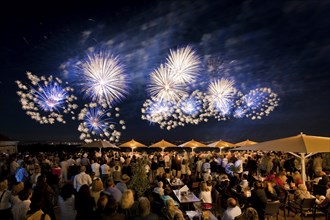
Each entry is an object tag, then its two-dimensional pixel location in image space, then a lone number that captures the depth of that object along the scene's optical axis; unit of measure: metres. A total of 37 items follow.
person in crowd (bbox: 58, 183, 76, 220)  6.16
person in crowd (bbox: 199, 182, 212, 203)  8.38
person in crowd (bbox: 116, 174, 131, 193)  8.14
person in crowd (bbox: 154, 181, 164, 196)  8.22
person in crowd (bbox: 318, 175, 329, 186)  9.22
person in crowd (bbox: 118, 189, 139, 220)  6.12
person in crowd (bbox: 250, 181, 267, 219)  7.51
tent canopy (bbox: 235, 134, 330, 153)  7.49
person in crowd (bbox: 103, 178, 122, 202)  7.24
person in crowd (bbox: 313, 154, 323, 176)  13.88
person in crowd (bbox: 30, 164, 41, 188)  8.96
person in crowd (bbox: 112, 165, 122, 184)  11.10
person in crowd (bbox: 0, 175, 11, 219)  6.18
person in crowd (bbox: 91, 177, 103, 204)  7.04
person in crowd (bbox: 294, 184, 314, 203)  8.26
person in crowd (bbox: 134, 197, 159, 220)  5.05
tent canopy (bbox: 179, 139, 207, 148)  19.68
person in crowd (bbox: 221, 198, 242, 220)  6.04
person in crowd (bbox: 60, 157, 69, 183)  12.86
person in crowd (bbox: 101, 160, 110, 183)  12.62
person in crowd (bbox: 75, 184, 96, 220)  5.95
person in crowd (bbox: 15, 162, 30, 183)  10.57
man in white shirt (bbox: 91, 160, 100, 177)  12.36
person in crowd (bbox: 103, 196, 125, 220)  5.08
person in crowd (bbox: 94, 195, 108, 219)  5.81
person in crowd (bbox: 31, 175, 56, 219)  6.22
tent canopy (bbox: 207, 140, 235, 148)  19.23
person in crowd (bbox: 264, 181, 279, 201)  8.04
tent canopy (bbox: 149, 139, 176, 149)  19.40
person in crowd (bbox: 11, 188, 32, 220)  5.57
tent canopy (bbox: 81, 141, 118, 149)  15.48
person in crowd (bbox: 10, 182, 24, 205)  6.17
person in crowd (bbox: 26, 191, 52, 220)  4.62
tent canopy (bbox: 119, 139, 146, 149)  19.73
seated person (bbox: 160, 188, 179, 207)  7.54
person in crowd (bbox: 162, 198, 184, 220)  5.42
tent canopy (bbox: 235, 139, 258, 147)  20.05
